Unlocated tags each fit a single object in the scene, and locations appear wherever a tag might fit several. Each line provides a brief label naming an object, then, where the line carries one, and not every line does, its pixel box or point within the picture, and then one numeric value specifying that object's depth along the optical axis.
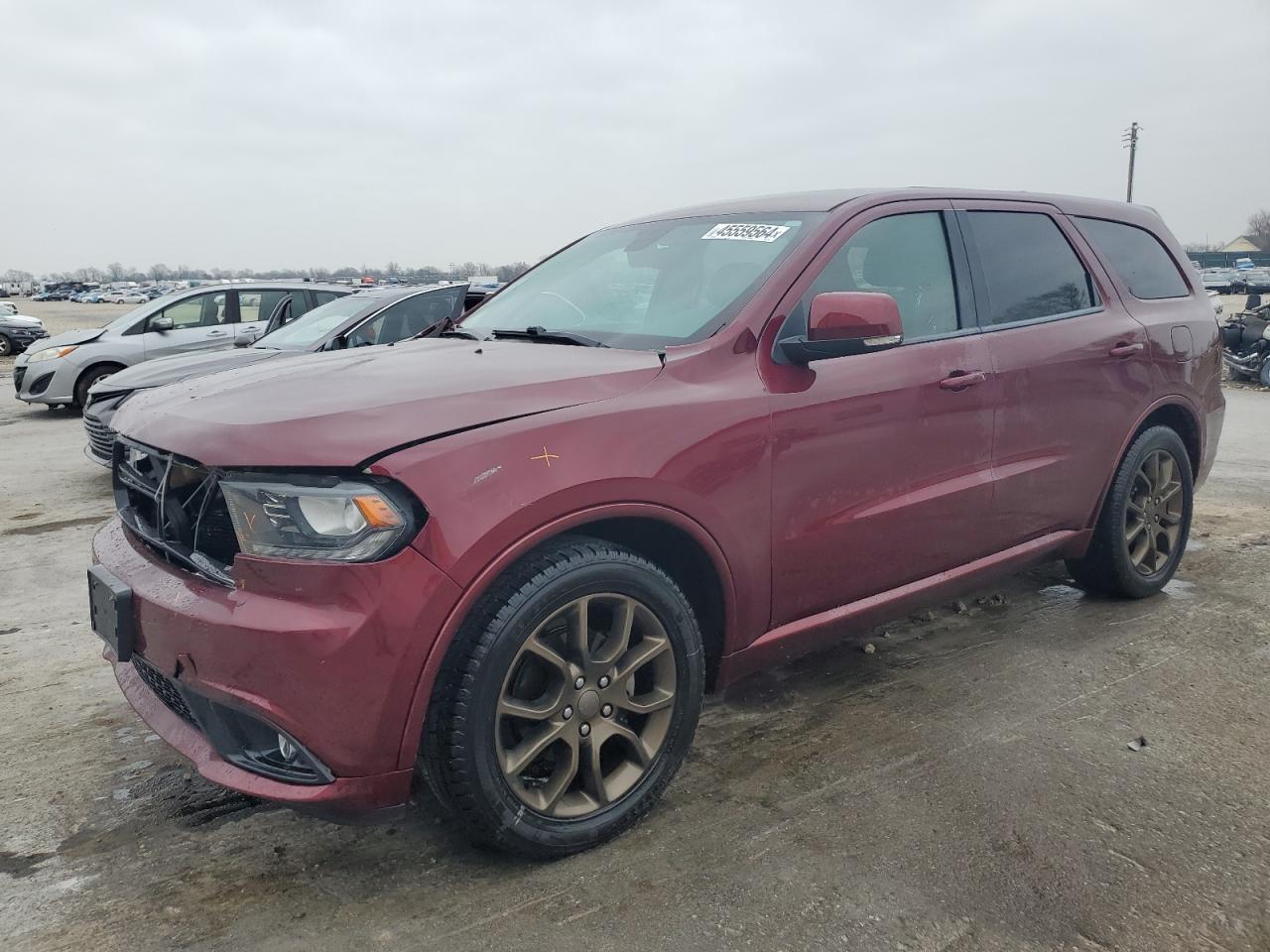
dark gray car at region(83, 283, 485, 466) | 6.99
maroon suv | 2.12
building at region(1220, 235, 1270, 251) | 111.44
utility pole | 54.81
